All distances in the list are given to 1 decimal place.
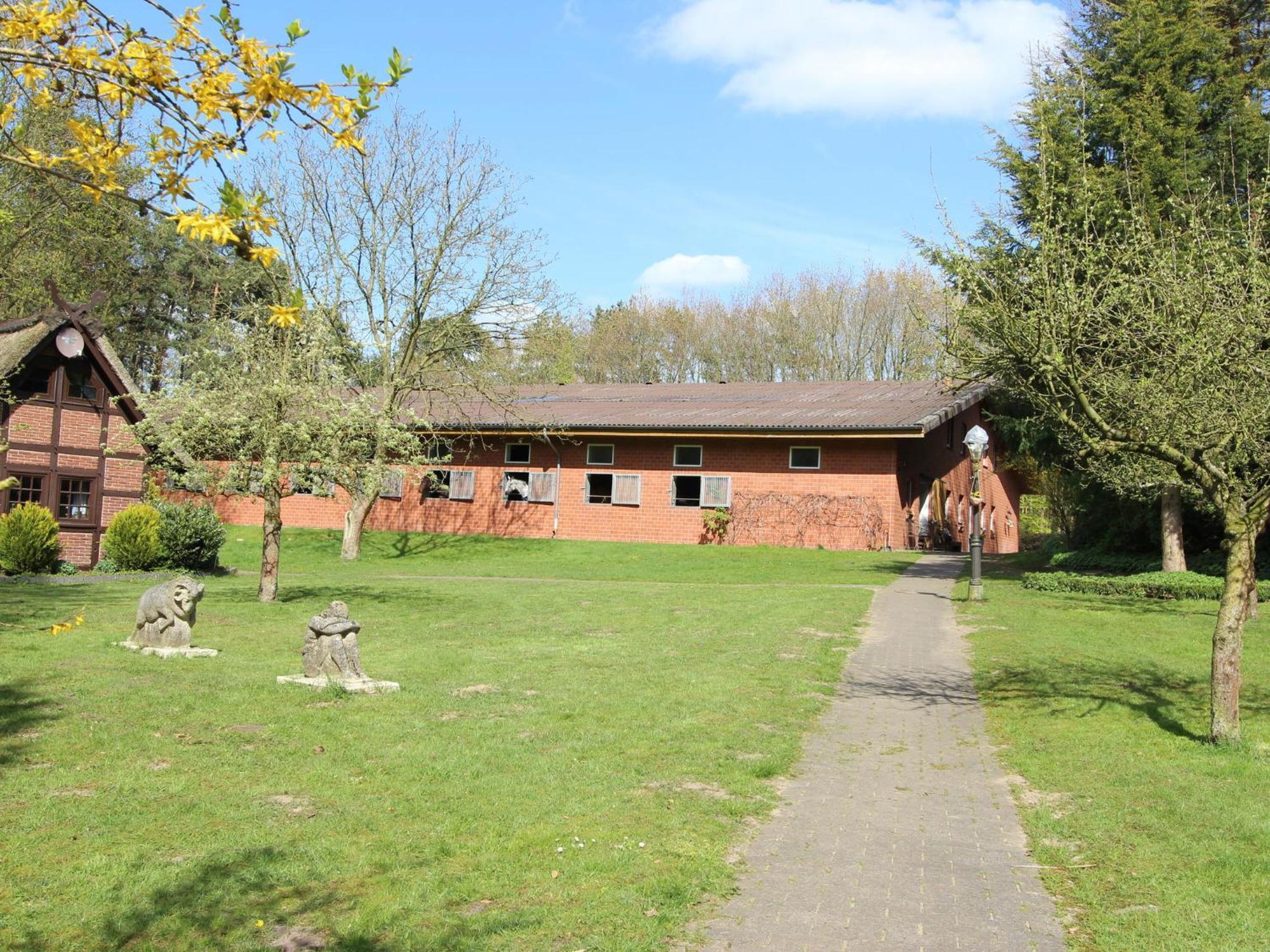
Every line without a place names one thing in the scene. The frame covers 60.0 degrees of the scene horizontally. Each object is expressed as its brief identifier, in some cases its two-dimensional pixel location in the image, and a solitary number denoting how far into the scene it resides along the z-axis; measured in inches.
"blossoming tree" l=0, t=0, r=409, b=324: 187.2
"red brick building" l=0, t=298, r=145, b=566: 964.6
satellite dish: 967.0
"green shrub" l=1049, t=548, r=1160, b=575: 892.6
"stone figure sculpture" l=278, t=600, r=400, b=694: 399.5
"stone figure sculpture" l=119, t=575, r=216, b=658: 458.6
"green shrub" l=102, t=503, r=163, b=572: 923.4
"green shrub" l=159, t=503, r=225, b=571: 968.9
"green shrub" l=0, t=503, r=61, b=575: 871.7
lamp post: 745.0
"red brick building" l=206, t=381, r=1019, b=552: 1186.0
